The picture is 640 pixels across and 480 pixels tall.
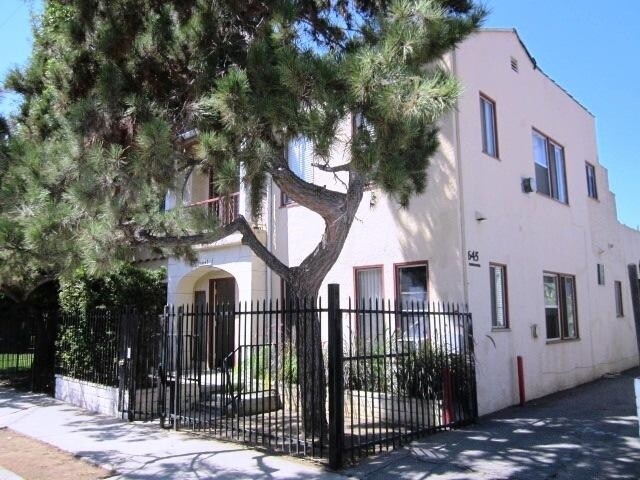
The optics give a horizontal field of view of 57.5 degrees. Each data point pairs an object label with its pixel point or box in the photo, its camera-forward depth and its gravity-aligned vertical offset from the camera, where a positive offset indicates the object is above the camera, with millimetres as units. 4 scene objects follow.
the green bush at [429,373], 8961 -875
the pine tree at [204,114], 6172 +2326
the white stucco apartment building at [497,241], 10320 +1541
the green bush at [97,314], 11203 +204
